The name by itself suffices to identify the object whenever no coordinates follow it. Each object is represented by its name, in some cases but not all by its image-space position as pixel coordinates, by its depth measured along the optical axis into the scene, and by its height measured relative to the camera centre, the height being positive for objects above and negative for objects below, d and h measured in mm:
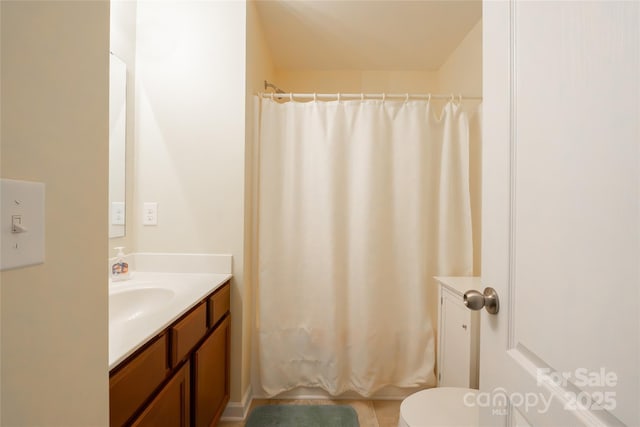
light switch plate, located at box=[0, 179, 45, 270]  353 -12
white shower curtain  1980 -153
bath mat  1744 -1202
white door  384 +6
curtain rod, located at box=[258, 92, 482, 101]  1995 +792
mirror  1588 +385
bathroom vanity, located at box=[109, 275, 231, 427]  825 -505
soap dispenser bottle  1519 -276
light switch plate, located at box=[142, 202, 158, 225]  1776 +6
